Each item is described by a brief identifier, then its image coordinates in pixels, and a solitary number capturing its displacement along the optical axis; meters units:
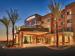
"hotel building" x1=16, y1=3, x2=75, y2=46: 17.05
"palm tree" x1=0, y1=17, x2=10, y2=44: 17.06
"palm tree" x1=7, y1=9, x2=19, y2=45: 15.13
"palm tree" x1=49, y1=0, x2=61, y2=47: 12.84
